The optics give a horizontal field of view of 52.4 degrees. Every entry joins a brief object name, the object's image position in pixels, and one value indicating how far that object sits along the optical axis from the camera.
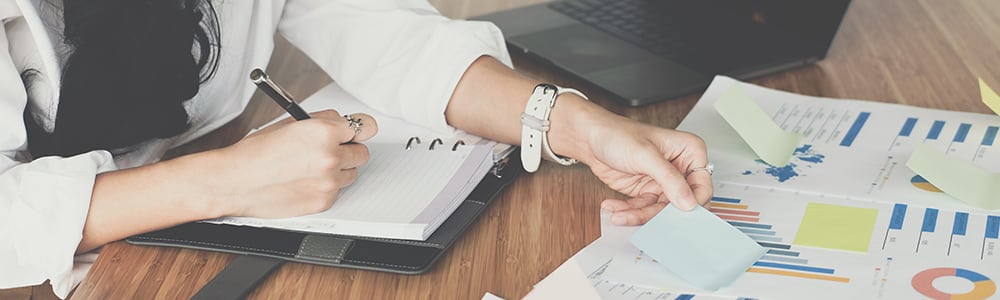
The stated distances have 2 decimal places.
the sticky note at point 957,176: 0.95
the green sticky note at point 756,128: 1.04
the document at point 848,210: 0.82
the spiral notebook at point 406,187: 0.90
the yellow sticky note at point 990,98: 1.08
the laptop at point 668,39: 1.25
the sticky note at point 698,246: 0.83
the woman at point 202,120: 0.92
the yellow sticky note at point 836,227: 0.88
